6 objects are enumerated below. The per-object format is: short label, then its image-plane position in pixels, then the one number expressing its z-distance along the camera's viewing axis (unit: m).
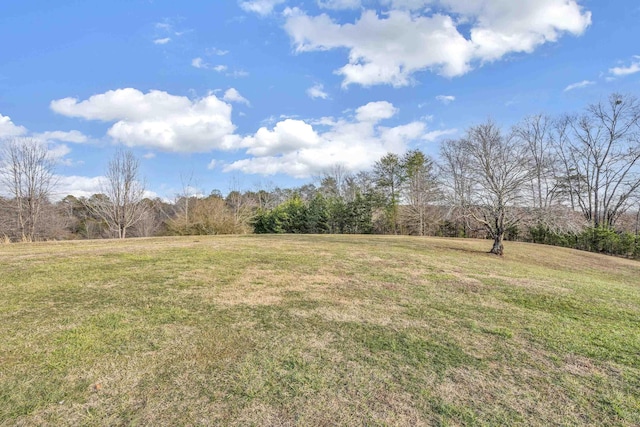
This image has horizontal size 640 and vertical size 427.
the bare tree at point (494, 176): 10.43
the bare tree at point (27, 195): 17.12
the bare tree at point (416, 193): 24.45
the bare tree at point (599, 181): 22.16
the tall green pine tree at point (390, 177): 26.37
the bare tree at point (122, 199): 18.39
